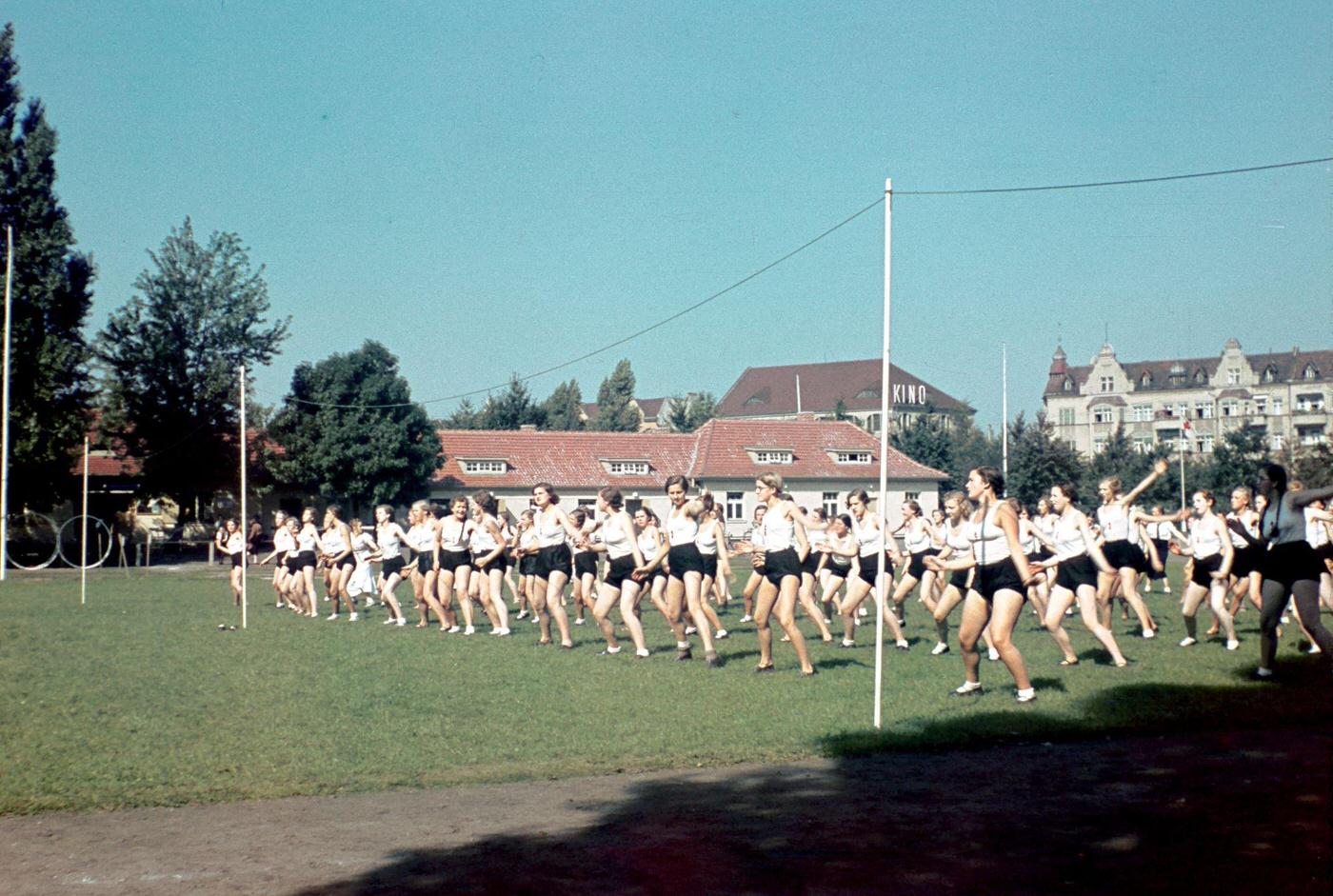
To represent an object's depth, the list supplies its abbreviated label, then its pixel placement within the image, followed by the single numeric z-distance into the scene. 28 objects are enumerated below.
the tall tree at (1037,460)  57.94
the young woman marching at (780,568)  13.37
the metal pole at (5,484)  40.34
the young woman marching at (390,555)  21.27
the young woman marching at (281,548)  24.56
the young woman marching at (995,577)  11.12
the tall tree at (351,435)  59.94
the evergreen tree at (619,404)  116.00
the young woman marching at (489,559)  18.03
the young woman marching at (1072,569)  13.81
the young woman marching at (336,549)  22.67
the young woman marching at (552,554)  16.50
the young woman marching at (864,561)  16.98
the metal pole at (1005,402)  60.61
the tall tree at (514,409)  91.75
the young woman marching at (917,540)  19.28
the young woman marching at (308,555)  23.28
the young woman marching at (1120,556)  17.05
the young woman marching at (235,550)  25.92
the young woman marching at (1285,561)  11.77
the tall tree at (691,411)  100.56
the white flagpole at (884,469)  10.17
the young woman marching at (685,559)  14.34
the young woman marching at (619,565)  15.17
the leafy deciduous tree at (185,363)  55.28
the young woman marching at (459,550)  19.06
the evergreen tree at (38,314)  46.50
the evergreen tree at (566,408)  130.62
